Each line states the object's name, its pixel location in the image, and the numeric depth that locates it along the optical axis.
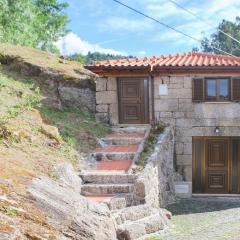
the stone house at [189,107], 13.19
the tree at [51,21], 32.75
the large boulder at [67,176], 8.41
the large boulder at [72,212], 5.85
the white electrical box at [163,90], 13.43
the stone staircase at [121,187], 7.95
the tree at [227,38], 57.19
